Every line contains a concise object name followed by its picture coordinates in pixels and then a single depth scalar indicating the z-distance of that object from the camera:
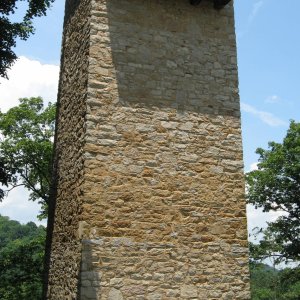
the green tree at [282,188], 18.12
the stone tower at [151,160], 6.31
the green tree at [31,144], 16.66
